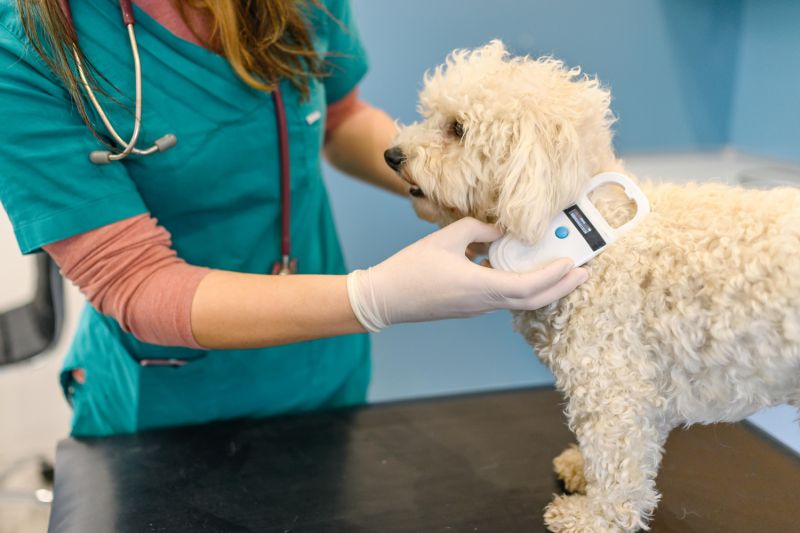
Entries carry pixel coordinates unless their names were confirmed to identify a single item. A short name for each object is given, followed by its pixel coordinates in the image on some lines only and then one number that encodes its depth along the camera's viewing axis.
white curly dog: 0.74
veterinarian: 0.84
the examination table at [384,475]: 0.95
